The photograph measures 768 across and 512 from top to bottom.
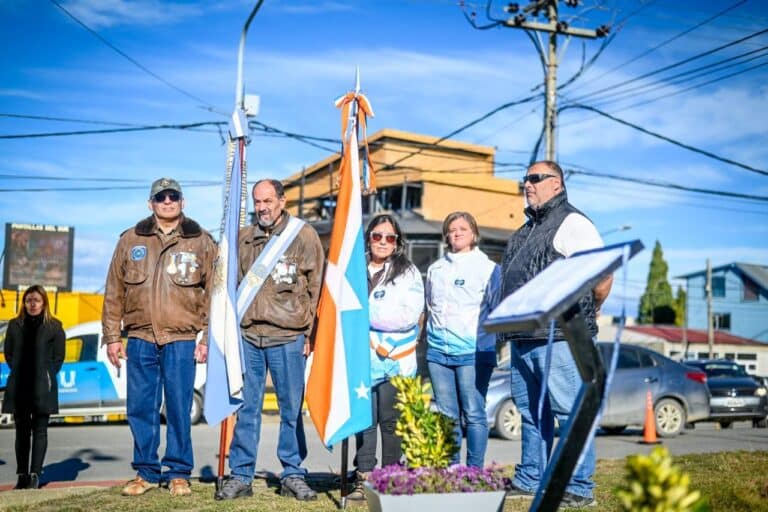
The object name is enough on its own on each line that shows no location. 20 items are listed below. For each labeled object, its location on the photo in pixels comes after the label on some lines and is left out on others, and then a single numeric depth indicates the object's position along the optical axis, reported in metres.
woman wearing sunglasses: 6.54
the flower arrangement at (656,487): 2.61
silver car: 15.27
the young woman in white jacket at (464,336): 6.37
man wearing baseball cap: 6.33
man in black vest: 5.46
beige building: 29.72
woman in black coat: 7.68
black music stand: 3.21
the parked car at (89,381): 15.74
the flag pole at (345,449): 5.62
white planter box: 3.86
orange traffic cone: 14.29
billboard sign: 30.30
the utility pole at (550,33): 21.98
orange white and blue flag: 5.42
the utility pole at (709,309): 48.69
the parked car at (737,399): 17.92
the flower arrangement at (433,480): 3.93
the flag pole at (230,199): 6.37
